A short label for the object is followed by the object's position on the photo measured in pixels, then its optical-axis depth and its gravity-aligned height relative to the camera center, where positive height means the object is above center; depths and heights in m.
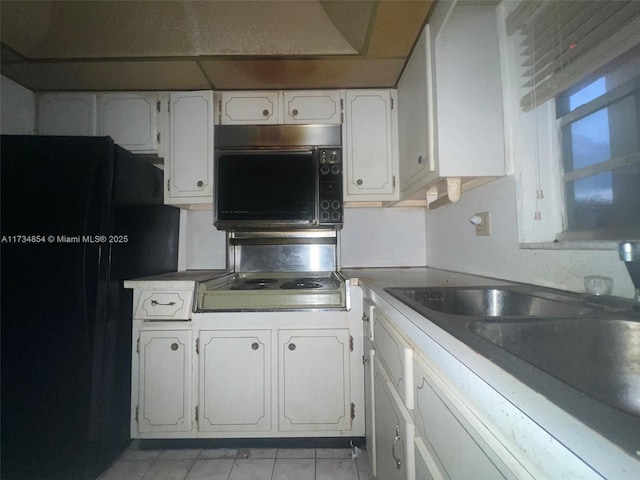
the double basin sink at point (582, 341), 0.55 -0.21
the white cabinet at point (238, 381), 1.39 -0.67
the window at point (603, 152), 0.80 +0.33
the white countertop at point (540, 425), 0.23 -0.18
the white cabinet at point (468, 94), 1.13 +0.66
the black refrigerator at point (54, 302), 1.15 -0.21
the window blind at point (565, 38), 0.77 +0.69
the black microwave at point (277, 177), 1.65 +0.46
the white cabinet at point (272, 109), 1.73 +0.92
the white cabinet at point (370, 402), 1.12 -0.68
